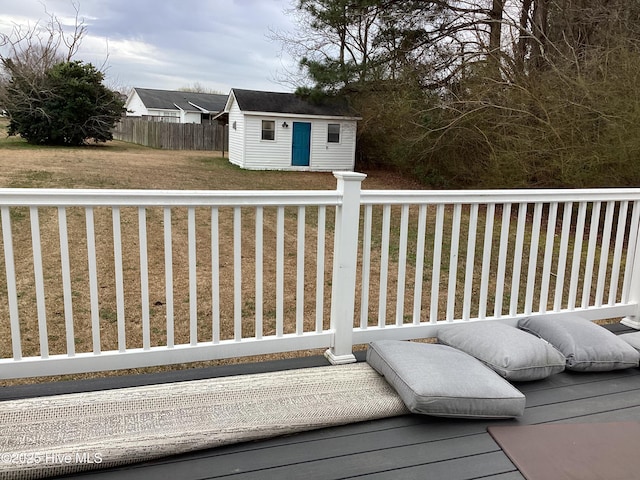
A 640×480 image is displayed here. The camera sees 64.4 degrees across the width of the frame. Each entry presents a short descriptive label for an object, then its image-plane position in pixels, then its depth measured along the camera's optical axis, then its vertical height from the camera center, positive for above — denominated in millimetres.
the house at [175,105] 30172 +2443
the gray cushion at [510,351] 2293 -896
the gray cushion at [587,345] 2498 -921
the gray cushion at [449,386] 1968 -909
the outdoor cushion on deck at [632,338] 2690 -953
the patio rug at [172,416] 1658 -1000
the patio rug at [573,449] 1693 -1030
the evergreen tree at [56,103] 18125 +1383
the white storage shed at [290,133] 15500 +526
